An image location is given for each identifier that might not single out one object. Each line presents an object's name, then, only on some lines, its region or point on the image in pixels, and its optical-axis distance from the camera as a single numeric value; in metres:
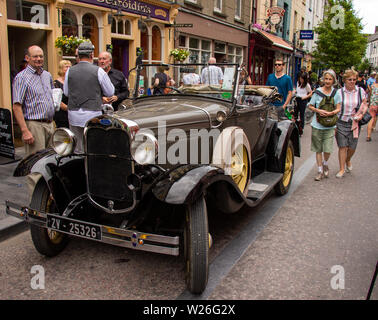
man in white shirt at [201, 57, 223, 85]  4.50
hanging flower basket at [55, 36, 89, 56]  8.17
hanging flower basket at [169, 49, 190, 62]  12.03
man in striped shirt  4.38
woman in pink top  6.43
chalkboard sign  6.44
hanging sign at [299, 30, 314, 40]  17.94
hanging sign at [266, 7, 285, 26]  21.34
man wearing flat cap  4.66
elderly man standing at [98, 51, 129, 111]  5.72
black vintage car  2.90
